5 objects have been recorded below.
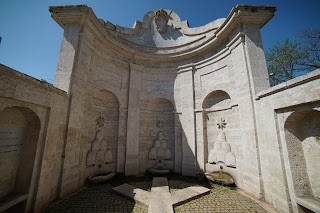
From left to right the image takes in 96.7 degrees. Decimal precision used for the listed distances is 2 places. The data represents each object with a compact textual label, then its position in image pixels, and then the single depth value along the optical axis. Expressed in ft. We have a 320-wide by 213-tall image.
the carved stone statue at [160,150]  25.53
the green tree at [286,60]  28.02
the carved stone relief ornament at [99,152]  20.44
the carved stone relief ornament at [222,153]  20.24
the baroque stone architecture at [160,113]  11.60
